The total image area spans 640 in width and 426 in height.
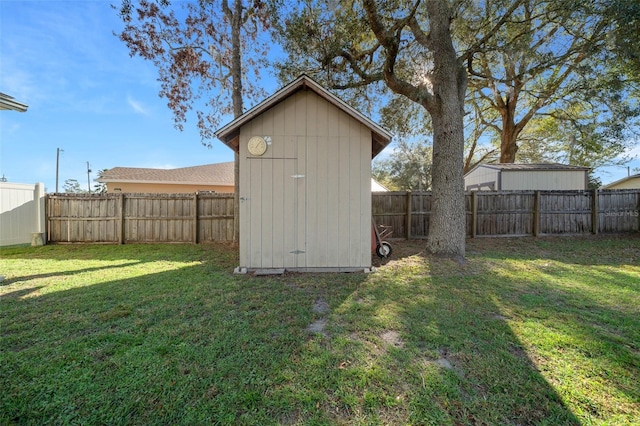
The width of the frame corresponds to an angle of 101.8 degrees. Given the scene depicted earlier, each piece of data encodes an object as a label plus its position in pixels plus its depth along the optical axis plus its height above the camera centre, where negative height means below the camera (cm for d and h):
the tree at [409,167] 2431 +470
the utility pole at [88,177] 2921 +407
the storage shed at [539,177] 1212 +171
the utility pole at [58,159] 2436 +512
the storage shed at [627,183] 1554 +195
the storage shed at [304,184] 505 +58
